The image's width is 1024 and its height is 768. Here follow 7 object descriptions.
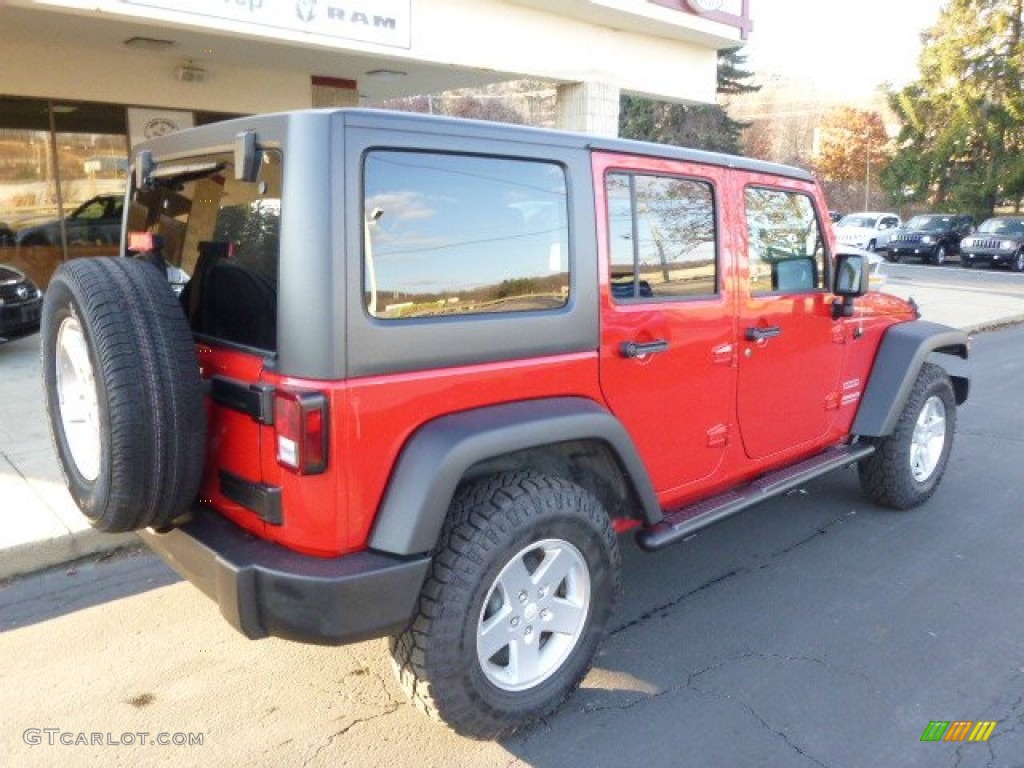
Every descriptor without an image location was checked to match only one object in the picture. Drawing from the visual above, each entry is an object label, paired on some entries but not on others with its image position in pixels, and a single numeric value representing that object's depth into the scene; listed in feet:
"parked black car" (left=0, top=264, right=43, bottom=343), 25.90
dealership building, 28.63
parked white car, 89.10
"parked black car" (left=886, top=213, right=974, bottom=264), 84.74
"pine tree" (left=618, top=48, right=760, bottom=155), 114.42
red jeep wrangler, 7.71
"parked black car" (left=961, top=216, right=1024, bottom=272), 76.43
